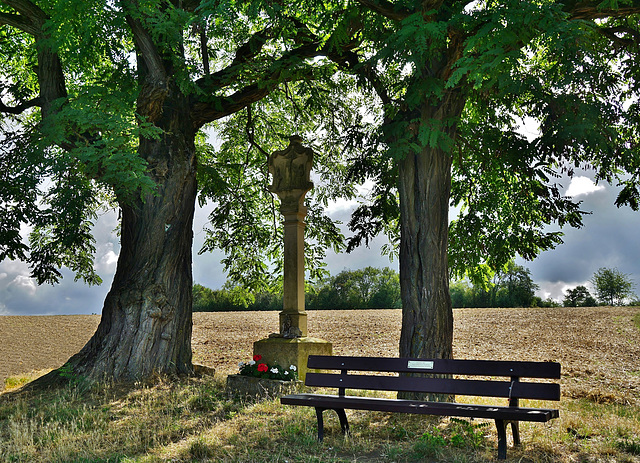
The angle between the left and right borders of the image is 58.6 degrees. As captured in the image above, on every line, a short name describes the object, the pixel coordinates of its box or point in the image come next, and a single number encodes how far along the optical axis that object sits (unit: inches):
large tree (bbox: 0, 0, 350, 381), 341.7
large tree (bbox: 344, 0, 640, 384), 242.8
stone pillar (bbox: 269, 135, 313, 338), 406.9
